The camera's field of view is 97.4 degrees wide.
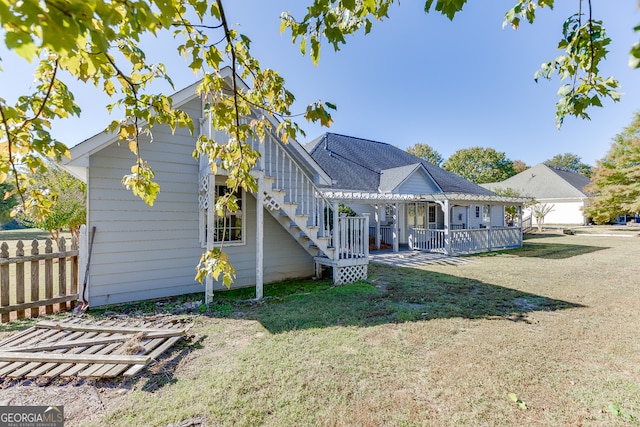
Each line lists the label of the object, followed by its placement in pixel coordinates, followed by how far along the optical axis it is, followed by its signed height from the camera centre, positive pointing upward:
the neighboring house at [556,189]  31.48 +3.55
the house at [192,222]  5.68 -0.02
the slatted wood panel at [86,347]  3.20 -1.64
